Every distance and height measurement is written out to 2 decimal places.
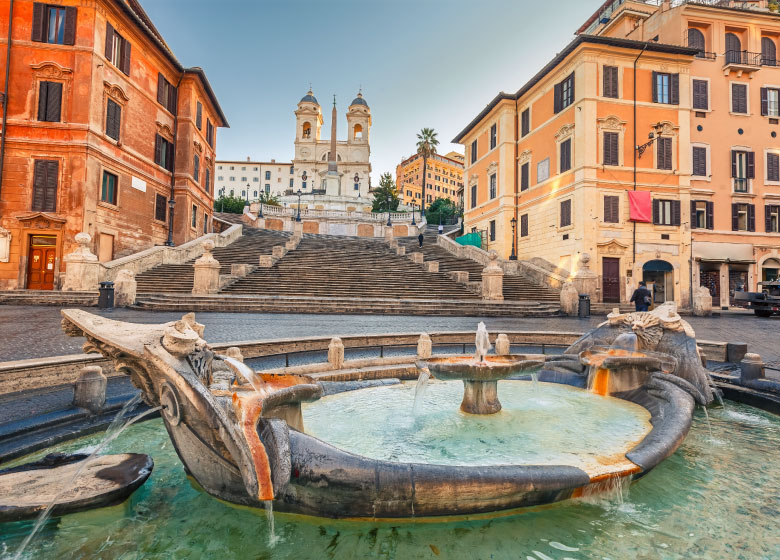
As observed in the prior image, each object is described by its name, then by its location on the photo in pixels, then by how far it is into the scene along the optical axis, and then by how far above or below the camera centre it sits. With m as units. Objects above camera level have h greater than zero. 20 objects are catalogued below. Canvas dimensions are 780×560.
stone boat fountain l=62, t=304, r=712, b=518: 2.71 -1.18
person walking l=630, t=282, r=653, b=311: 14.88 +0.26
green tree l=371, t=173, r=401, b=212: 66.88 +17.94
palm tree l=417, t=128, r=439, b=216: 69.44 +28.07
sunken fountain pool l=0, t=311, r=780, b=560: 2.69 -1.52
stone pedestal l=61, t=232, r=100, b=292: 16.77 +0.92
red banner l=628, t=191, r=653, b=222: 23.45 +5.79
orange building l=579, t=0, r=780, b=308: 25.12 +10.60
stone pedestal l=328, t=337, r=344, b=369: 7.07 -0.98
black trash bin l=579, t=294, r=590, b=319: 17.45 -0.02
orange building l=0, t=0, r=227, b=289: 19.39 +7.84
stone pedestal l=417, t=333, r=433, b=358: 7.75 -0.90
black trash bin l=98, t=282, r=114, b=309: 14.75 -0.10
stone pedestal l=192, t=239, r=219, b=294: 17.19 +0.93
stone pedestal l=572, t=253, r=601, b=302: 19.81 +1.08
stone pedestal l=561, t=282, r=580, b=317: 17.72 +0.15
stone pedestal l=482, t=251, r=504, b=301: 18.94 +0.88
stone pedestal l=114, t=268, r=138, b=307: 15.44 +0.10
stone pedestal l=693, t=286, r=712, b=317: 20.02 +0.17
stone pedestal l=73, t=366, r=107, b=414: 4.57 -1.11
